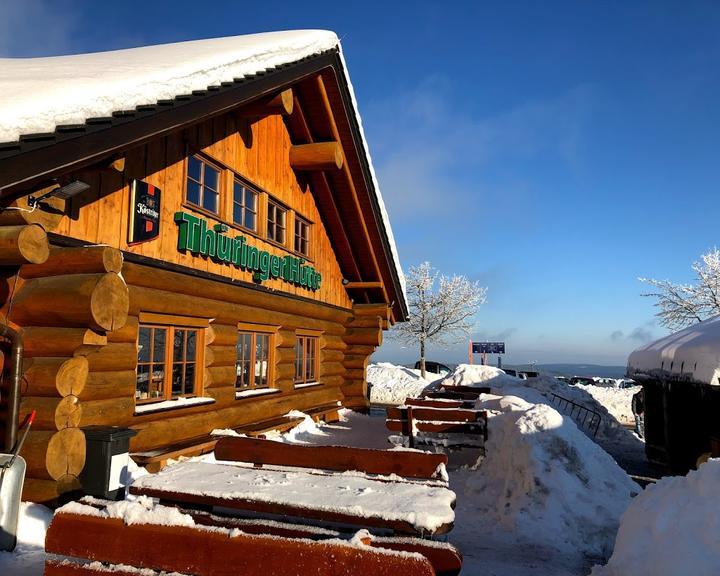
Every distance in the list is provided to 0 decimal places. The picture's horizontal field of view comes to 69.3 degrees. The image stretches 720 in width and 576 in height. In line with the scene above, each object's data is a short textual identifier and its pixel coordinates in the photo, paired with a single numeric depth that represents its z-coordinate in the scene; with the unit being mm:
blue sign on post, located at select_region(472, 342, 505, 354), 29031
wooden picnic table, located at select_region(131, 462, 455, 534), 2604
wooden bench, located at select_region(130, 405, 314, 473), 6945
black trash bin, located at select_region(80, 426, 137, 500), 5578
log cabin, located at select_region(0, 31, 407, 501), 5043
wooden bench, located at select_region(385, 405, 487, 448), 9406
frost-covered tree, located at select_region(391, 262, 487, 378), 39469
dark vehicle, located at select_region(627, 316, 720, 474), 10711
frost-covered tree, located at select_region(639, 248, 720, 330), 32906
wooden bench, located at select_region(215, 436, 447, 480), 3807
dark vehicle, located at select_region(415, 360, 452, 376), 39062
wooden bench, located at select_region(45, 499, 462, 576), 2326
